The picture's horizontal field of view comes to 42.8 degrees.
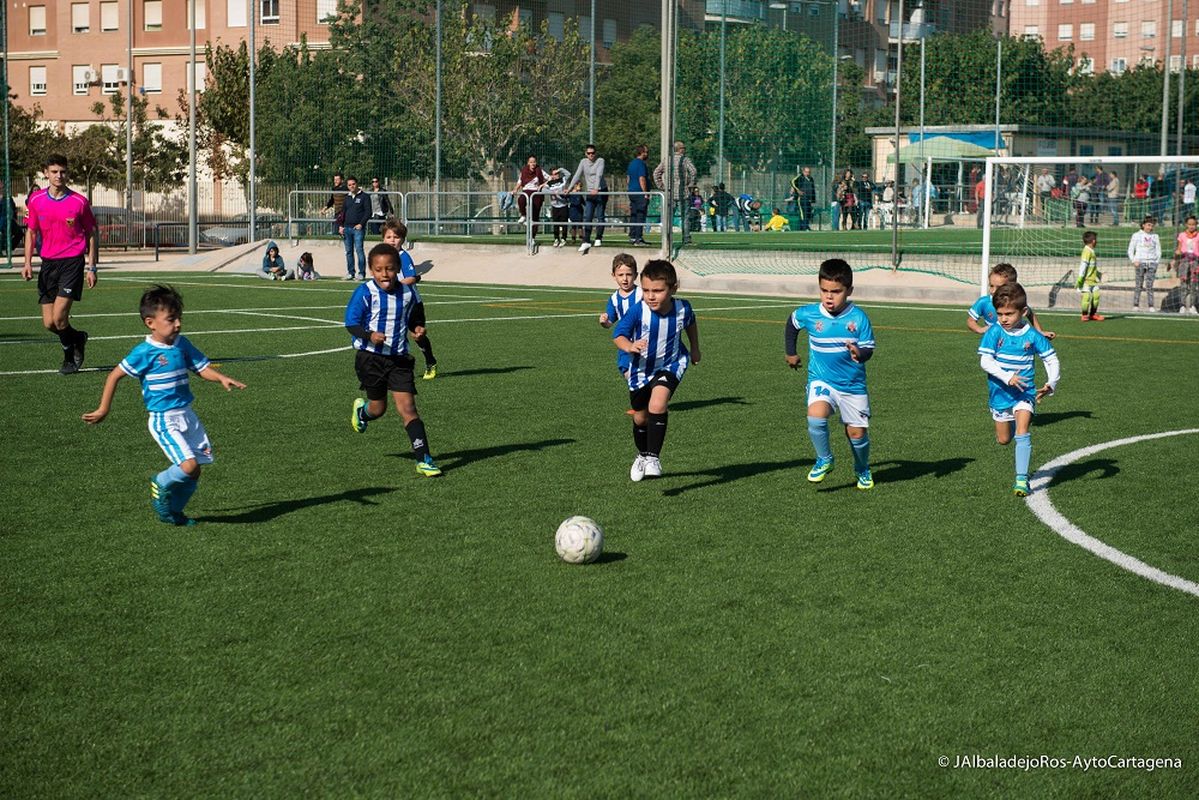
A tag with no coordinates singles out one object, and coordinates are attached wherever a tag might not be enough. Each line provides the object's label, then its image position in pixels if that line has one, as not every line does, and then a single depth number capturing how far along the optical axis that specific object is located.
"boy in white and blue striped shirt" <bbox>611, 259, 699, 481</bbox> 8.82
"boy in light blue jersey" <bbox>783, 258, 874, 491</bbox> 8.54
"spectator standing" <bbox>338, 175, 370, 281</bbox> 30.23
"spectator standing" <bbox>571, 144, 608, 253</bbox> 31.89
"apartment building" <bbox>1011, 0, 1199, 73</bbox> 104.50
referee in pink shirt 14.47
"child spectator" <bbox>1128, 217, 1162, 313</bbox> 23.94
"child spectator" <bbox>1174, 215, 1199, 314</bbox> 23.23
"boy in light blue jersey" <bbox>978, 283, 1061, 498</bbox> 8.92
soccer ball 6.69
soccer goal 27.80
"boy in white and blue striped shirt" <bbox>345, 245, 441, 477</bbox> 9.35
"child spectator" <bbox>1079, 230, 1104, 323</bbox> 22.28
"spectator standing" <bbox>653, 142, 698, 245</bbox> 31.89
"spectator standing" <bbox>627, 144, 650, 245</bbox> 32.53
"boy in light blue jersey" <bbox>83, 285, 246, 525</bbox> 7.34
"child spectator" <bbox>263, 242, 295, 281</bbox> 32.28
